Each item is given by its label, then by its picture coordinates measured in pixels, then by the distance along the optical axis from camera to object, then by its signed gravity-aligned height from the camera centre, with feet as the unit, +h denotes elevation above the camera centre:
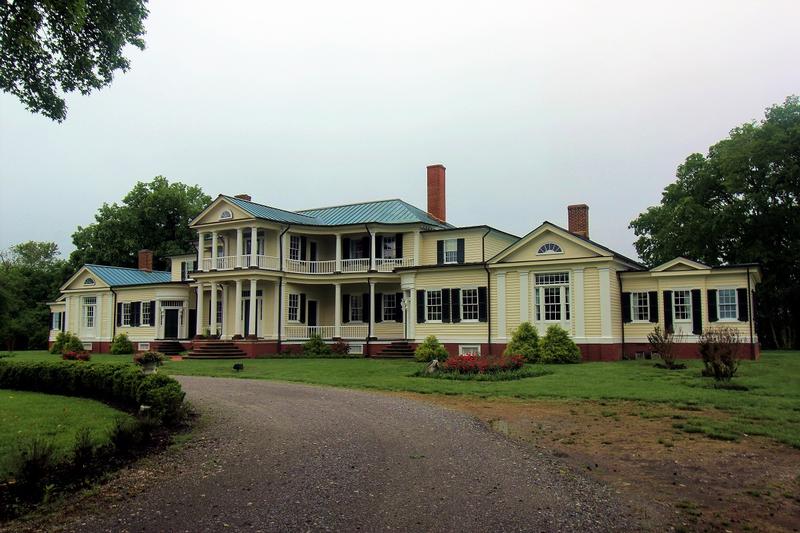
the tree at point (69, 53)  34.58 +15.96
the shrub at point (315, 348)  105.01 -4.16
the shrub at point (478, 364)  64.39 -4.44
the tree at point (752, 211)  114.73 +21.21
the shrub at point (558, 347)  81.30 -3.45
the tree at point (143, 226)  170.40 +27.28
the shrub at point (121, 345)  116.98 -3.71
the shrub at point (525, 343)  83.25 -2.96
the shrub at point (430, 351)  88.69 -4.12
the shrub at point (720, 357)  51.47 -3.13
